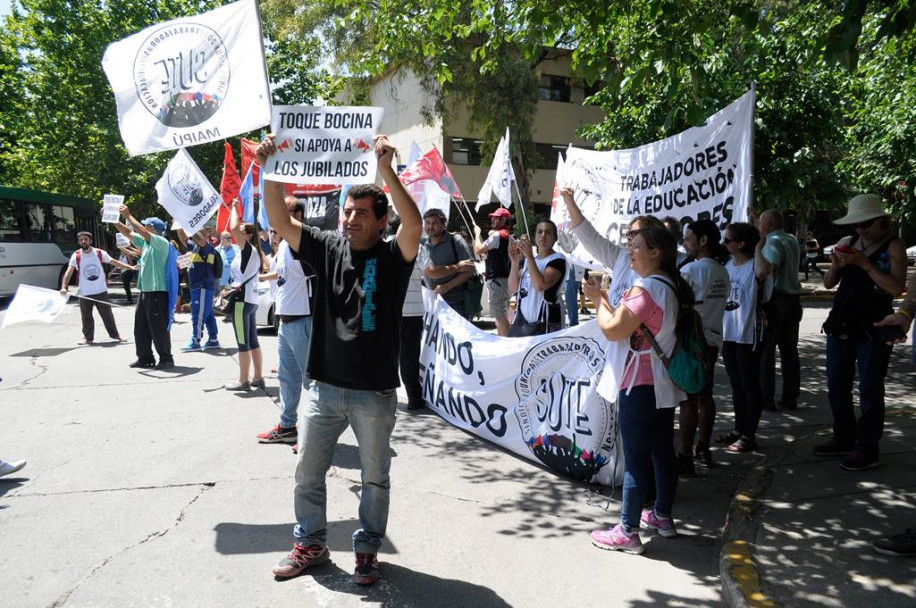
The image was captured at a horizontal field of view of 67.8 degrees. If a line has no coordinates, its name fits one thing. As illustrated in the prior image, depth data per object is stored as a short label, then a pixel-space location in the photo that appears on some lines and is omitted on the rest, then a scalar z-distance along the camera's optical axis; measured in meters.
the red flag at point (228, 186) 9.41
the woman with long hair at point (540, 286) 5.90
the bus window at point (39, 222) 21.06
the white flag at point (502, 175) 6.97
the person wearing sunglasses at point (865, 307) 4.75
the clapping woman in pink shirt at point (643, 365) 3.64
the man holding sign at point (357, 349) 3.33
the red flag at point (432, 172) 8.14
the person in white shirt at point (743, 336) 5.45
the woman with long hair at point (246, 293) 7.20
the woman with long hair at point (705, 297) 4.82
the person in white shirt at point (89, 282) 11.33
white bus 20.00
